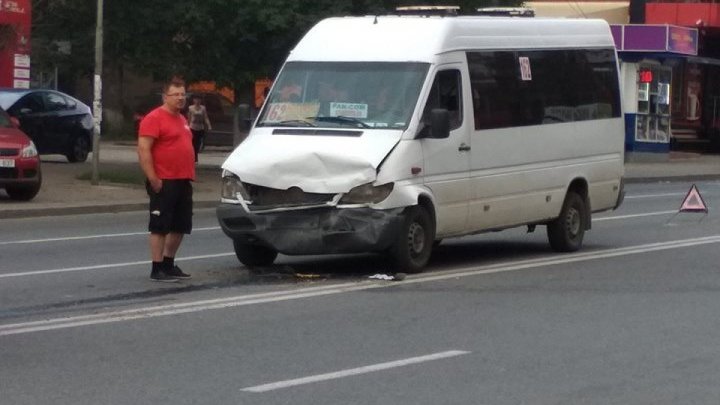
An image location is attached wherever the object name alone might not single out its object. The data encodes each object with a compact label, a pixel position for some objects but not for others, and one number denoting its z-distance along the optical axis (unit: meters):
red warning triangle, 21.28
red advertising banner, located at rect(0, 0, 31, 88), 26.10
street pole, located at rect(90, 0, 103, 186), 24.19
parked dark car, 29.80
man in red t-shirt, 13.10
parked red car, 21.91
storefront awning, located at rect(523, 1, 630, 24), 46.75
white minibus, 13.47
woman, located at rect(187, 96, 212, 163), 30.05
